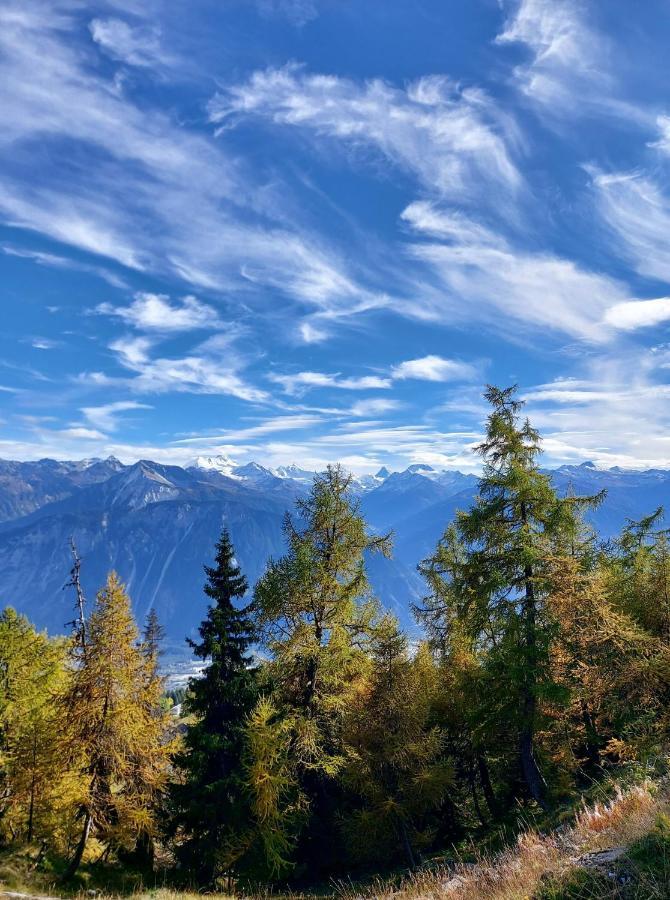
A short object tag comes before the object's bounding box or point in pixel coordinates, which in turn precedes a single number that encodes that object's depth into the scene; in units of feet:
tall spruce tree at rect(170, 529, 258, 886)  68.42
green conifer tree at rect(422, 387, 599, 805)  56.54
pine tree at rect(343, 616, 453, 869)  61.26
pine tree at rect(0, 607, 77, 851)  60.95
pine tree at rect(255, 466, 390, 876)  61.26
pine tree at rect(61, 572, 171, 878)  59.77
